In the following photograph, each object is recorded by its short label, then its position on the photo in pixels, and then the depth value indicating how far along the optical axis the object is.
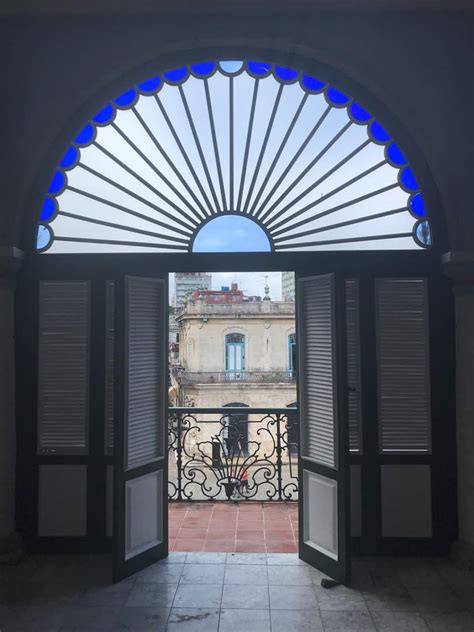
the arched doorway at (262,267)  3.54
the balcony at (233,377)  21.30
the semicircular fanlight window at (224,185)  3.72
